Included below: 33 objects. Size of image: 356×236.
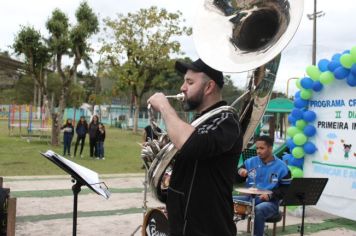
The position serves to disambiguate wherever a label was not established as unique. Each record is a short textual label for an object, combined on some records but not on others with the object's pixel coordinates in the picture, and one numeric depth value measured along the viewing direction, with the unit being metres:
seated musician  5.43
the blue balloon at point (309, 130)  7.65
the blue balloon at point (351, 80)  6.80
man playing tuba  2.25
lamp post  27.65
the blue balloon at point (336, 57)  7.09
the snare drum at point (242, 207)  5.29
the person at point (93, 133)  15.48
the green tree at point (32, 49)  19.28
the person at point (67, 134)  15.71
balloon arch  7.03
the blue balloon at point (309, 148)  7.68
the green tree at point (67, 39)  19.42
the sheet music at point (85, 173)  3.43
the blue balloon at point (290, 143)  7.98
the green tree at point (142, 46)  29.88
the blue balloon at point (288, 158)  8.10
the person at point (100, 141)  15.66
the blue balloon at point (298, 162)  7.95
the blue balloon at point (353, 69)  6.66
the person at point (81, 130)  16.08
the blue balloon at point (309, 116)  7.62
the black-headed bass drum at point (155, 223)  4.76
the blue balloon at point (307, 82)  7.56
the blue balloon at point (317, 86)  7.46
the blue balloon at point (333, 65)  7.03
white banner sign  7.10
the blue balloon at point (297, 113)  7.81
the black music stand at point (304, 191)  5.03
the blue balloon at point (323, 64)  7.33
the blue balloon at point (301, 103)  7.76
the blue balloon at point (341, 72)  6.91
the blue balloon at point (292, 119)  7.93
